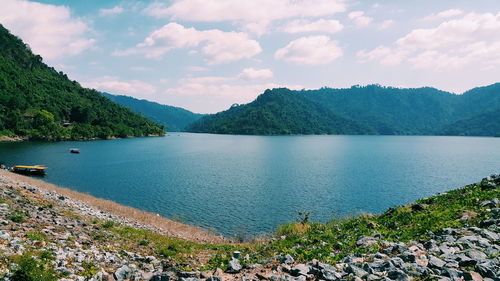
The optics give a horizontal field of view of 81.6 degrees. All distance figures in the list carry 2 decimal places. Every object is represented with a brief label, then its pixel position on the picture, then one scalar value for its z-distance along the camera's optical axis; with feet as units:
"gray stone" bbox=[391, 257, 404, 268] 43.49
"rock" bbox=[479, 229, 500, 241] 52.88
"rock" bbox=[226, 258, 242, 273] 53.15
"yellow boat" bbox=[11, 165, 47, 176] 259.60
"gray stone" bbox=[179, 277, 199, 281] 44.94
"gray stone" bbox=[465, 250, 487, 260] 43.65
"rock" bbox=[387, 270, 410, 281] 38.42
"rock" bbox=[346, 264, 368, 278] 41.72
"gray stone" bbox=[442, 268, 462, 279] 37.83
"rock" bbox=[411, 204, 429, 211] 94.34
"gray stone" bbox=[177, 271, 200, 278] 49.08
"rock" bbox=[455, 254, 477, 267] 41.74
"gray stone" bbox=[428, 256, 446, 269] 42.19
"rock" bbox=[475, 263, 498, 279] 37.50
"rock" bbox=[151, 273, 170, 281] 47.52
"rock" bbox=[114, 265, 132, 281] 47.75
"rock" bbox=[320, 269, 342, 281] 41.55
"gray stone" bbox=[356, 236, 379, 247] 61.36
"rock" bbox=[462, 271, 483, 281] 36.55
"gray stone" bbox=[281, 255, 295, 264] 55.47
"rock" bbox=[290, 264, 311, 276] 45.78
